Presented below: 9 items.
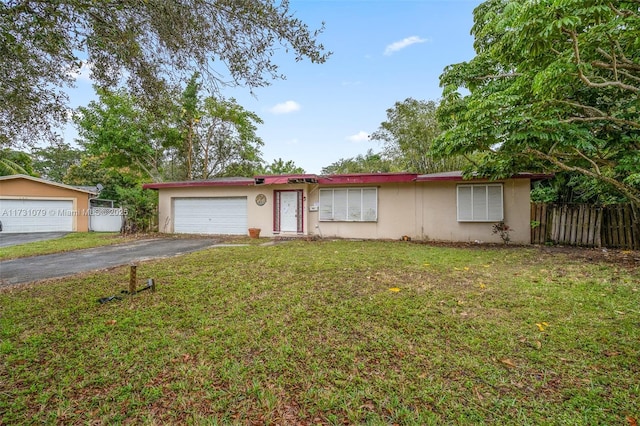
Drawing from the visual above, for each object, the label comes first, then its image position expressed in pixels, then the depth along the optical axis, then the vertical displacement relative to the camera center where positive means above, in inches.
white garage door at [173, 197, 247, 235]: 476.1 +9.4
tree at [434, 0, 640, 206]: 165.3 +101.2
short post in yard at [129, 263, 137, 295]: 159.2 -33.1
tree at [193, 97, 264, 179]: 740.6 +217.2
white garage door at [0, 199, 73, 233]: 550.9 +12.8
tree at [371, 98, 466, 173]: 628.7 +198.8
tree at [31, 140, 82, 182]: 1063.6 +204.1
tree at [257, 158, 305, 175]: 854.5 +159.7
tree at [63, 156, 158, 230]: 486.0 +113.5
